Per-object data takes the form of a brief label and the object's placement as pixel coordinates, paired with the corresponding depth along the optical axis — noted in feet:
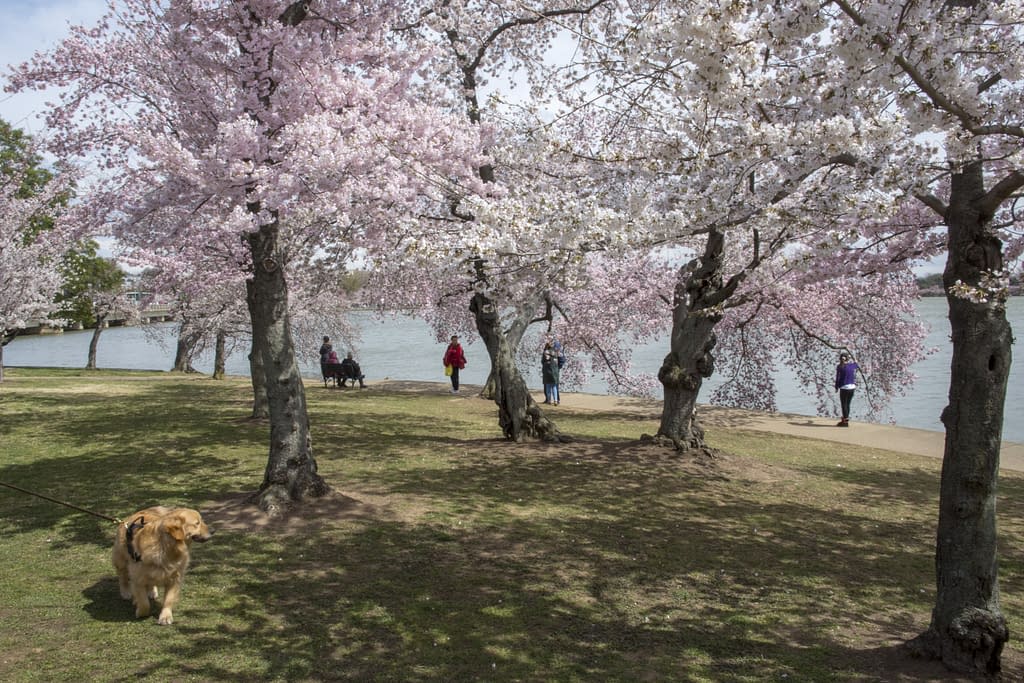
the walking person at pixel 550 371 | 67.21
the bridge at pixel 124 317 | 136.45
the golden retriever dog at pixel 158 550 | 17.90
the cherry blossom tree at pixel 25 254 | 71.72
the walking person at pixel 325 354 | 83.76
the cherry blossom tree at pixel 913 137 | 15.29
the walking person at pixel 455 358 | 77.20
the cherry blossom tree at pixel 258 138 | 26.71
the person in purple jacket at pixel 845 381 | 55.52
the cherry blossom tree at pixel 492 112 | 38.61
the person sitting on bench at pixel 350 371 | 82.58
